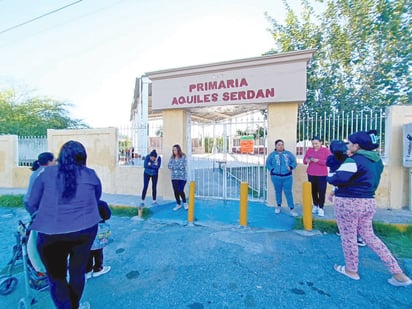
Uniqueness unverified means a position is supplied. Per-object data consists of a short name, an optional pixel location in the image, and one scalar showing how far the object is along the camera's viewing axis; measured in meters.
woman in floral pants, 2.58
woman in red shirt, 4.84
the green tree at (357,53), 7.53
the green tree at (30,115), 13.64
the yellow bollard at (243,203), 4.53
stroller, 2.20
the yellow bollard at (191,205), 4.94
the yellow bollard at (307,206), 4.27
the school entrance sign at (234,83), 5.32
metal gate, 6.27
